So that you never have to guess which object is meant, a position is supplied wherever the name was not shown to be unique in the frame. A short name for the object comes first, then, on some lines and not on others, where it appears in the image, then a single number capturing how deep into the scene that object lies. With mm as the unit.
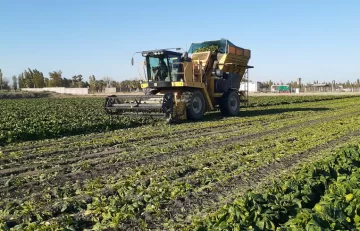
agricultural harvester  16688
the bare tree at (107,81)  116338
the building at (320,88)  107875
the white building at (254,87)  109394
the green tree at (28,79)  108312
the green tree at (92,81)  115250
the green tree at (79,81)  113588
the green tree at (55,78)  108362
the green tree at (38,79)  106438
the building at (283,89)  103212
